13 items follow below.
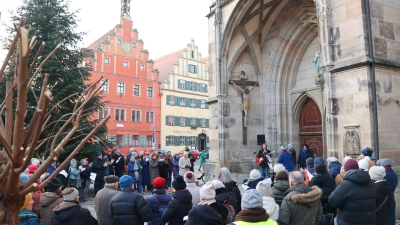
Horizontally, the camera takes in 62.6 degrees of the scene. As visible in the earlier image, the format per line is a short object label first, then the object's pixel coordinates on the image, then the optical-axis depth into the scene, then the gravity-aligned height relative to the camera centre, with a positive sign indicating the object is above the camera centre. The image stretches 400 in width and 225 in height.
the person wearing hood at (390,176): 5.28 -0.57
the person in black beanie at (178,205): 3.96 -0.79
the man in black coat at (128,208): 4.05 -0.82
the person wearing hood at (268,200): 3.53 -0.64
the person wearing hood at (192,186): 4.61 -0.63
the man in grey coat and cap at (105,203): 4.37 -0.83
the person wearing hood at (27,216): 3.07 -0.70
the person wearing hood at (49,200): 4.14 -0.76
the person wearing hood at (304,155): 11.28 -0.48
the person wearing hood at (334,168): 5.89 -0.49
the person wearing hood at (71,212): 3.47 -0.76
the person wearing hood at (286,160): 9.56 -0.55
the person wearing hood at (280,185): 4.38 -0.59
